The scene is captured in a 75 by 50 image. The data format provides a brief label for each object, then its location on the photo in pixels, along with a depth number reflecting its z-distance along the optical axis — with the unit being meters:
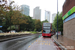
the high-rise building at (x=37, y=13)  189.88
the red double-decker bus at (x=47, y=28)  28.38
